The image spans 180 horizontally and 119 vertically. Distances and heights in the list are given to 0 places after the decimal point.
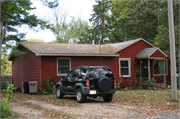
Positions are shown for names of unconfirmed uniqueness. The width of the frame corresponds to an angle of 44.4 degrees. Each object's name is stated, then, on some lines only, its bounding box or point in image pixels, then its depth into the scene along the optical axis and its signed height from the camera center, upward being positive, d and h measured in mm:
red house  16750 +791
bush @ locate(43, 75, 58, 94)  16109 -1074
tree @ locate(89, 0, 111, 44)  38719 +8706
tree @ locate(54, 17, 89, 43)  39469 +6875
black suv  10922 -687
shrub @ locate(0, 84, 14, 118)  6930 -999
